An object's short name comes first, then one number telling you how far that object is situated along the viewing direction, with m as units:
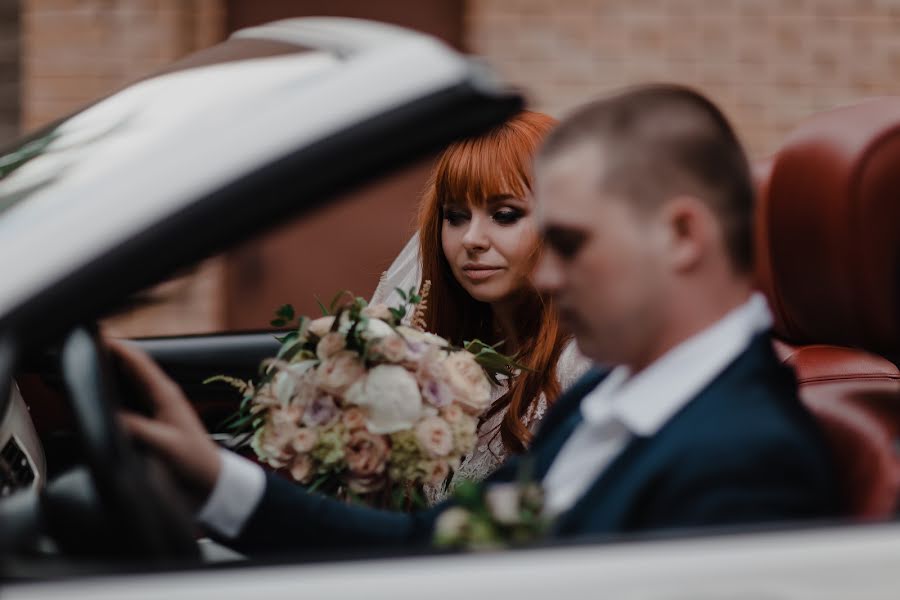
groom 2.18
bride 3.09
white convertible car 2.09
